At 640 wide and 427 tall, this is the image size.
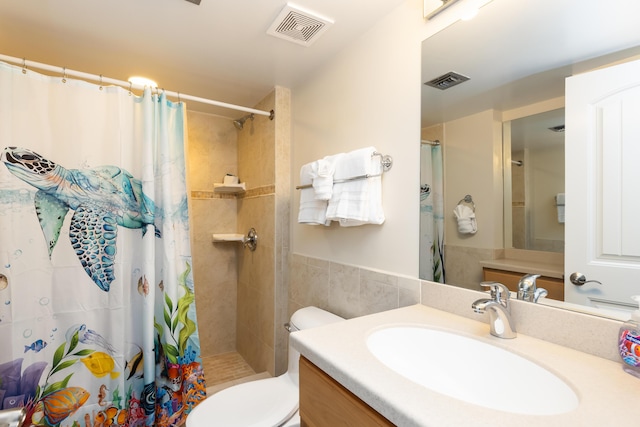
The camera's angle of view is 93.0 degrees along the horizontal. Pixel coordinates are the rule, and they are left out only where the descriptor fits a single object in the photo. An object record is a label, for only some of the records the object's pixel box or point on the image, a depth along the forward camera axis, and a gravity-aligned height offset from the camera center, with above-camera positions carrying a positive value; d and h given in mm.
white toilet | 1220 -834
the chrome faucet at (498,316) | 856 -300
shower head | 2631 +798
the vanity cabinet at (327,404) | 633 -449
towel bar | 1336 +214
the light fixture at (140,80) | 1721 +831
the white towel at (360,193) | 1335 +89
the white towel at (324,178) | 1457 +166
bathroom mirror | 789 +463
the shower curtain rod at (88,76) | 1315 +659
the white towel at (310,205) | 1557 +42
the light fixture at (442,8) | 1111 +762
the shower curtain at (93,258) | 1327 -208
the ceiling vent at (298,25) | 1347 +882
